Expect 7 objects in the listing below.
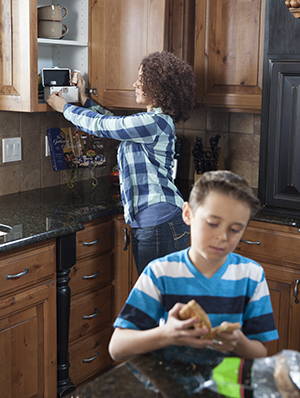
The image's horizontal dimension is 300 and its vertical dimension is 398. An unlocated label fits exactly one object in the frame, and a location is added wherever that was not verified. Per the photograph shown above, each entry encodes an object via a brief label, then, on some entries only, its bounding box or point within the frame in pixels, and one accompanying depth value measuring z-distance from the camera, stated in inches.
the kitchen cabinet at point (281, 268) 85.7
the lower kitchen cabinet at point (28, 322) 72.1
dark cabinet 83.8
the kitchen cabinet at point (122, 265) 93.5
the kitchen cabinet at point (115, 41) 94.7
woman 79.7
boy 39.0
